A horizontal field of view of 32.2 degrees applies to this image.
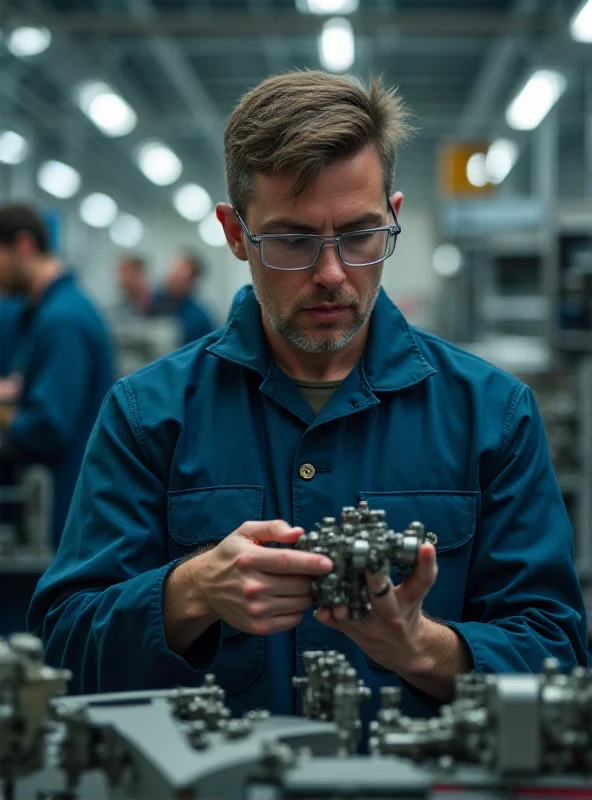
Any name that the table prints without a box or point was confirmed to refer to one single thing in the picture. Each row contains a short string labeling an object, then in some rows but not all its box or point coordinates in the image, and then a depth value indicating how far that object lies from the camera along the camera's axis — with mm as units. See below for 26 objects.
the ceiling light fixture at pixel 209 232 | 19569
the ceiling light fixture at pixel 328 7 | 7570
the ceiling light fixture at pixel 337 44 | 7840
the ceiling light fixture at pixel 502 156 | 13867
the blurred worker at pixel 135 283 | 9094
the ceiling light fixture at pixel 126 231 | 20219
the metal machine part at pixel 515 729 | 855
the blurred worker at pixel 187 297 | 8152
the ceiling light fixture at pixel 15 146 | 10781
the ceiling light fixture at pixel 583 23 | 6758
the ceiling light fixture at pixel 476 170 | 8062
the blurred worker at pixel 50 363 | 3686
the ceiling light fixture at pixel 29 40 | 8148
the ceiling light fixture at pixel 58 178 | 14148
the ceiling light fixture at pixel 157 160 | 13297
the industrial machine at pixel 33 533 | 3504
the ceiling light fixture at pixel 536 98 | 8742
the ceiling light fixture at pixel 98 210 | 17292
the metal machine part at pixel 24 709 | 935
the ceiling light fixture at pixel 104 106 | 8992
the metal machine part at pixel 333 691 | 1032
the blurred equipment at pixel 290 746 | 835
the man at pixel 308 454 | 1454
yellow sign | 8039
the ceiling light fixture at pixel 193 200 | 18359
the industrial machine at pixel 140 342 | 6848
